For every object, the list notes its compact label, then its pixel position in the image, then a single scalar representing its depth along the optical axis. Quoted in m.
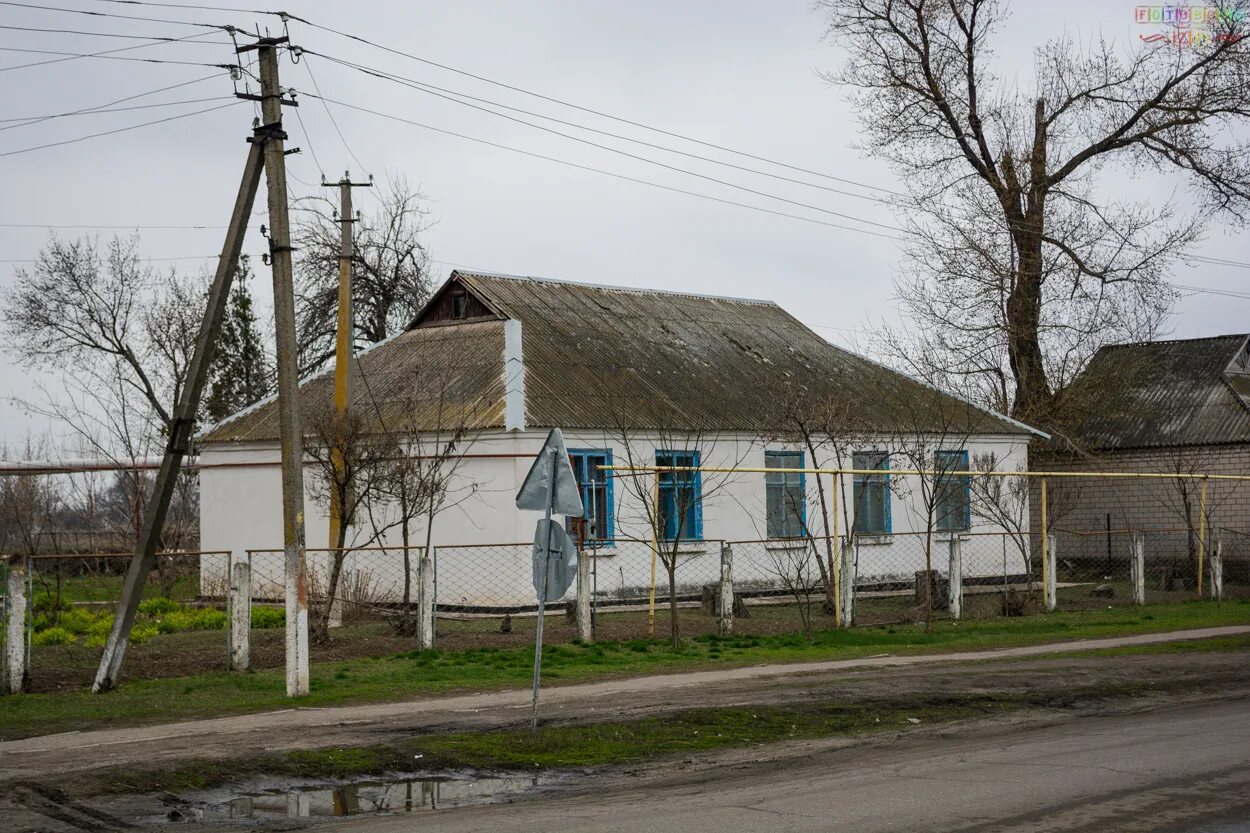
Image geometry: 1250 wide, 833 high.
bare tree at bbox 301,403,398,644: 18.69
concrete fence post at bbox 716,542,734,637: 18.88
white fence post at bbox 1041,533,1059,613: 22.98
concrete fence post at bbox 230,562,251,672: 15.91
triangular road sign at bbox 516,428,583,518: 11.42
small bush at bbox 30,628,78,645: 19.80
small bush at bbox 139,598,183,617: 24.55
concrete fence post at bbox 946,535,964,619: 21.80
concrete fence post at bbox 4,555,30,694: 14.12
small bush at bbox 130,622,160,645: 19.83
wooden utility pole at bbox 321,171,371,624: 21.50
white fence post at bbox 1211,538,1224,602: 25.41
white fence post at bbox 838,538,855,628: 19.77
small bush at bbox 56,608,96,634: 21.83
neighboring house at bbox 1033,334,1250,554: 33.88
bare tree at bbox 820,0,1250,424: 35.19
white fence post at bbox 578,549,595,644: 18.31
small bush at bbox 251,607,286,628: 21.72
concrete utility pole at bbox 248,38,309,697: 13.87
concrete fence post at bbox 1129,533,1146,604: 24.78
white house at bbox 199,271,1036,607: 24.36
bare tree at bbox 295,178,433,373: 37.81
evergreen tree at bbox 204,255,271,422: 38.56
